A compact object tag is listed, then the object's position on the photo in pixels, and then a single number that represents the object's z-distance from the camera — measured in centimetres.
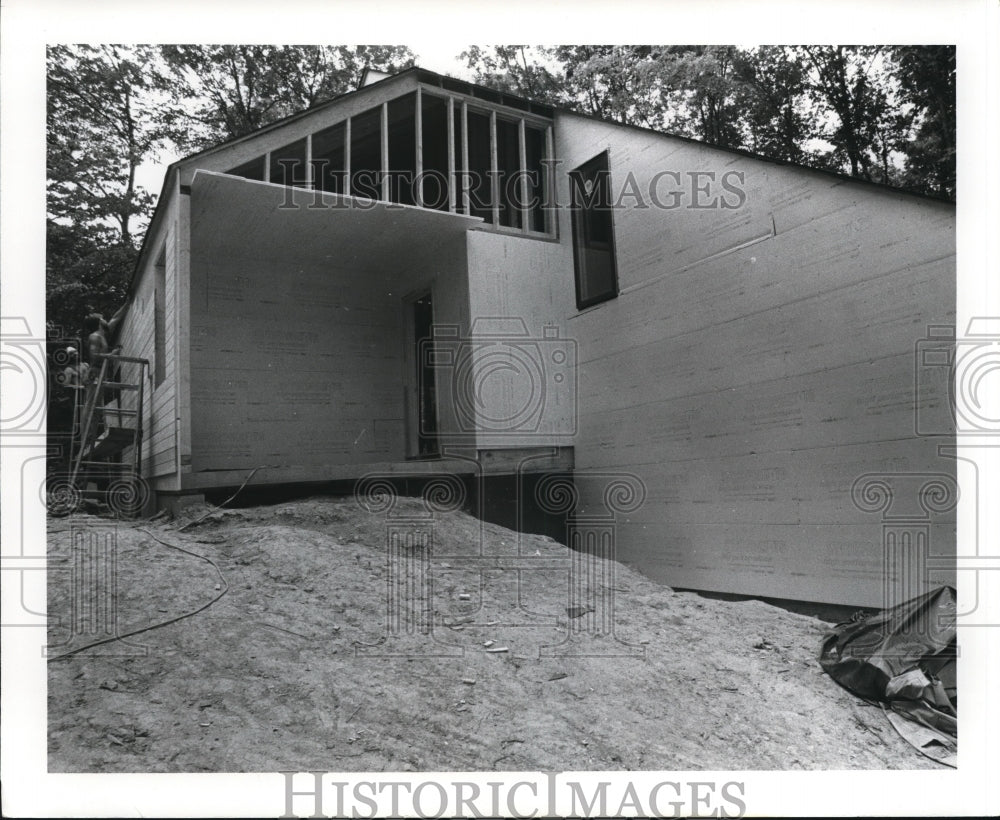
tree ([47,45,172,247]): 737
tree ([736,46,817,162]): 917
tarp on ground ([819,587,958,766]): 387
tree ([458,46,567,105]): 1278
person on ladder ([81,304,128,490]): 717
